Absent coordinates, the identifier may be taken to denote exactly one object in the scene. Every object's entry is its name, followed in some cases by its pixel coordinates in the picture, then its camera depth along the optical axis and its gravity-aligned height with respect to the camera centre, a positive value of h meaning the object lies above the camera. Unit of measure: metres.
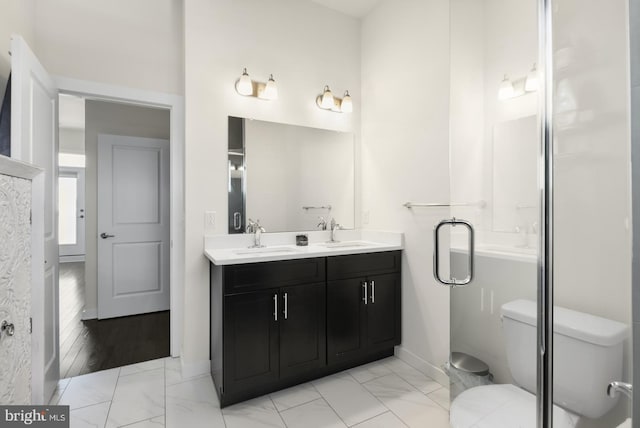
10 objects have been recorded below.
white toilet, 0.85 -0.46
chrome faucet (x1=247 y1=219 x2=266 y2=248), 2.35 -0.15
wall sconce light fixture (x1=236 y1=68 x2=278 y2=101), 2.33 +0.99
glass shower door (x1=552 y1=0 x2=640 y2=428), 0.79 +0.01
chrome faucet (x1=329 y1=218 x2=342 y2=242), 2.72 -0.16
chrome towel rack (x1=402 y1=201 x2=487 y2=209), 1.27 +0.05
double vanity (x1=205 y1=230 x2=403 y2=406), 1.80 -0.66
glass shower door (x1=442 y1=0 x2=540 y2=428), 1.01 -0.01
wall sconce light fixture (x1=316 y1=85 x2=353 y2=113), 2.67 +1.01
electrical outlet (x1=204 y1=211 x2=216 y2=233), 2.22 -0.07
